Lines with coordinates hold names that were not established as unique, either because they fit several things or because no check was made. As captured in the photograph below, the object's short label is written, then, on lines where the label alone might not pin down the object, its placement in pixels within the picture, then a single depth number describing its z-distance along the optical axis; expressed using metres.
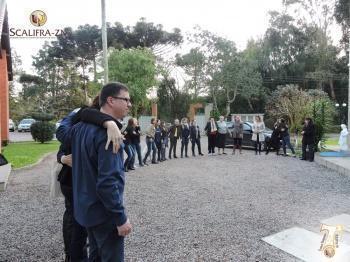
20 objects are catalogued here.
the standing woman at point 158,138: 14.11
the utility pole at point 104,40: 12.08
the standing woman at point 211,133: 16.52
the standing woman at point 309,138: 14.30
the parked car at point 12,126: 43.67
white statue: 15.59
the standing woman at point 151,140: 13.62
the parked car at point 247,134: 18.97
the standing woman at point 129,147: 11.56
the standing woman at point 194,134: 16.27
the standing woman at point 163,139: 14.41
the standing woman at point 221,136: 16.53
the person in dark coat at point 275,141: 16.70
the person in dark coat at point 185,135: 15.93
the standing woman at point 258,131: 16.67
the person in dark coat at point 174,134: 15.63
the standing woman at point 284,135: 16.14
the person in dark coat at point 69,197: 3.54
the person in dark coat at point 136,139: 12.06
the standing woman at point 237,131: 16.77
